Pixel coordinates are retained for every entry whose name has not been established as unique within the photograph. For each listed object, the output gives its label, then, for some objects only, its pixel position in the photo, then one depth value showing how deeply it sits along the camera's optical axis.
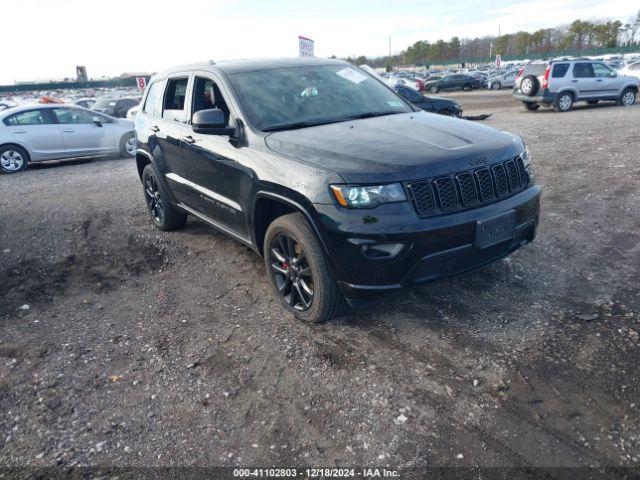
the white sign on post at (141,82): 22.61
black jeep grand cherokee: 3.15
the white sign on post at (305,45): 10.97
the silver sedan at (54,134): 11.34
